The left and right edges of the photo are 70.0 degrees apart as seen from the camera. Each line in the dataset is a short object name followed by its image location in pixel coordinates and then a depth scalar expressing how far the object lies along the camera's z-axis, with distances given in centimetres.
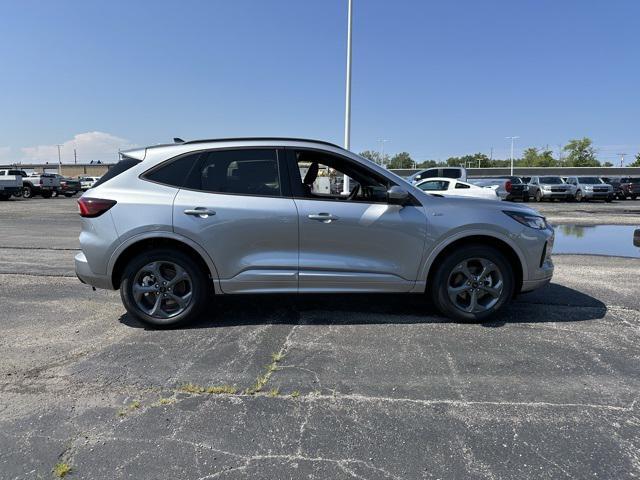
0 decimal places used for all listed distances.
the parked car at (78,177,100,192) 4579
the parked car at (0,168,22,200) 2853
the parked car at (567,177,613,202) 3030
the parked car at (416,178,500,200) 1650
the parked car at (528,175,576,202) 3067
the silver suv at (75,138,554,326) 447
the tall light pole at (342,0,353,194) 2200
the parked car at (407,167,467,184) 2353
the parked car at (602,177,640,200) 3478
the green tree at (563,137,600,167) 10462
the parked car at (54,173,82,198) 3550
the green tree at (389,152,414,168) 12825
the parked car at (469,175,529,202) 2594
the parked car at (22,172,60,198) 3347
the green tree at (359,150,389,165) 9031
